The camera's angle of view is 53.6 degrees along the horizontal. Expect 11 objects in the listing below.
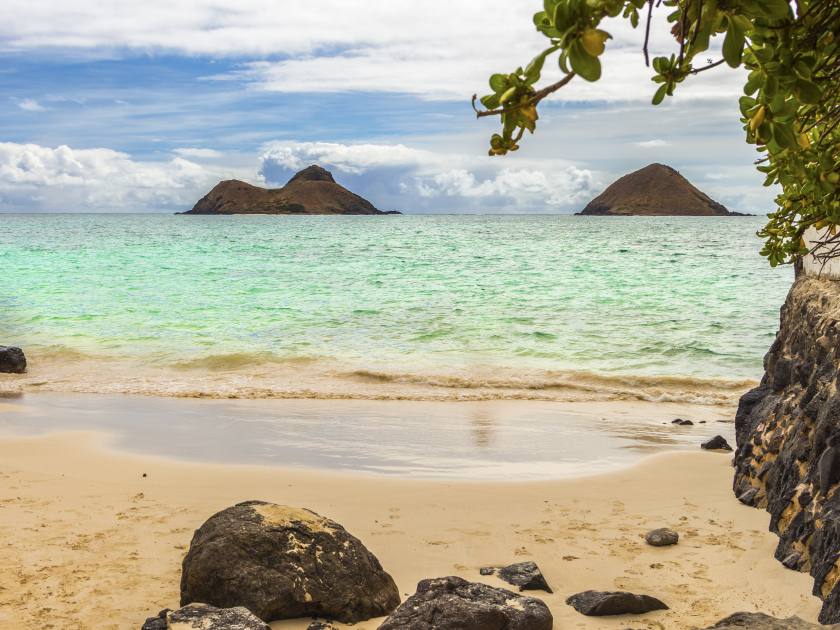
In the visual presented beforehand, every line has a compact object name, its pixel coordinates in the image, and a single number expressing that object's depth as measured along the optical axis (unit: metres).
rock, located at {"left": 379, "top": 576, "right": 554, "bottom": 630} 4.40
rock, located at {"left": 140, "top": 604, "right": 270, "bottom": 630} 4.36
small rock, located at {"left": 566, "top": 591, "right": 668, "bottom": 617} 5.00
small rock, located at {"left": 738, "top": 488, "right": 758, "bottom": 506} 6.99
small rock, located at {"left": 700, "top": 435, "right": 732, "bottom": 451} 9.53
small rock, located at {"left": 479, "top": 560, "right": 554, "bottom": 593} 5.41
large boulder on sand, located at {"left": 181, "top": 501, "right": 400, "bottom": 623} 4.89
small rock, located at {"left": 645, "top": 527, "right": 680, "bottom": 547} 6.28
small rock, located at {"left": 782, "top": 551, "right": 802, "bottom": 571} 5.34
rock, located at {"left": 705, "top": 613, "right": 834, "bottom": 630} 3.14
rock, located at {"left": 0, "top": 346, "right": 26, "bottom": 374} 14.81
